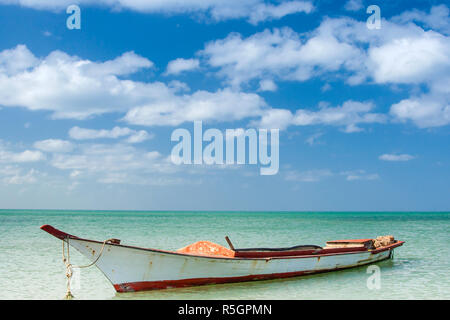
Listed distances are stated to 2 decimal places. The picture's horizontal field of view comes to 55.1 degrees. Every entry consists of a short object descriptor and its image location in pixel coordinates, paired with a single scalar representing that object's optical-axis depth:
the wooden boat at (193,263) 9.52
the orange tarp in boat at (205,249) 11.19
